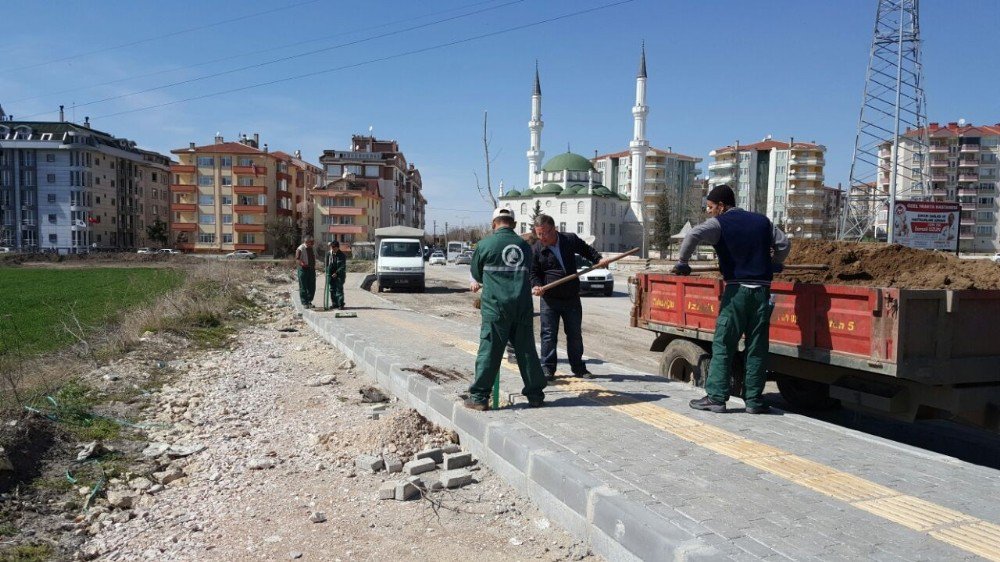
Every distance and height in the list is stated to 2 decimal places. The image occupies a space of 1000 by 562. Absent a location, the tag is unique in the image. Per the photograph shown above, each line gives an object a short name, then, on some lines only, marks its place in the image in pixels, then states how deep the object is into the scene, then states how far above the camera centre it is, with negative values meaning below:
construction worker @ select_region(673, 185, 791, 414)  5.84 -0.30
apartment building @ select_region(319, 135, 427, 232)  99.06 +10.60
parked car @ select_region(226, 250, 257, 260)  71.03 -1.64
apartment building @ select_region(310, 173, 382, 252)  85.69 +3.69
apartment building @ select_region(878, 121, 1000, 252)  95.81 +11.05
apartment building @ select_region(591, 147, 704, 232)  110.12 +12.07
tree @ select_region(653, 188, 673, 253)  89.75 +2.53
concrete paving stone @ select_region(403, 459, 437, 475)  5.34 -1.73
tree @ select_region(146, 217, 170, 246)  85.88 +0.70
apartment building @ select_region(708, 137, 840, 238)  103.88 +11.06
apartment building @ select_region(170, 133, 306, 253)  83.88 +5.09
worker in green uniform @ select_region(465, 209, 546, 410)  6.05 -0.57
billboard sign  21.44 +0.89
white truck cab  27.77 -0.87
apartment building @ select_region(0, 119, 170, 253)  82.25 +5.89
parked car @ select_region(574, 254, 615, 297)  25.59 -1.39
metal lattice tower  31.64 +4.49
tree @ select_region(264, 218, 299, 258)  80.62 +0.59
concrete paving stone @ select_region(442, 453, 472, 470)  5.42 -1.70
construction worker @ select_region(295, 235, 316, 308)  17.78 -0.77
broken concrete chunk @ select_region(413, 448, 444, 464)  5.57 -1.70
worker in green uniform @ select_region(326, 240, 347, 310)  17.58 -0.82
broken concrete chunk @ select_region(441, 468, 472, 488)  5.06 -1.72
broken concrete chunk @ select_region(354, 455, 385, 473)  5.61 -1.80
